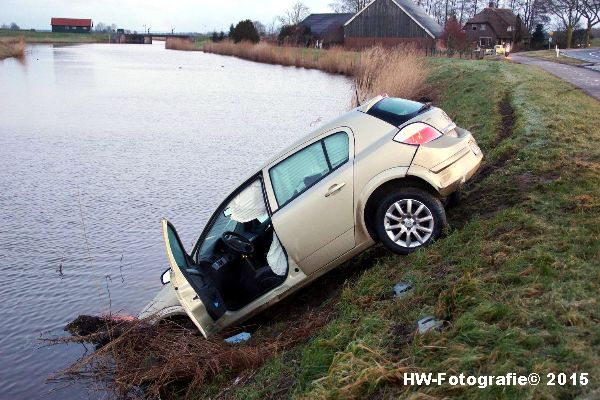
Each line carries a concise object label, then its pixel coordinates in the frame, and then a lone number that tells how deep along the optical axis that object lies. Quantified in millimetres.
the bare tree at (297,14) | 111062
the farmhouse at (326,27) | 74188
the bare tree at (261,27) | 121962
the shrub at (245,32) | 76950
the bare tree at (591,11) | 72938
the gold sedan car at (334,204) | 6676
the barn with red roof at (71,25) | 162875
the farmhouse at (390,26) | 66062
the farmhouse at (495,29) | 81750
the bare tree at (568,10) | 73500
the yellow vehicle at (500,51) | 53512
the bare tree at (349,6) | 102438
